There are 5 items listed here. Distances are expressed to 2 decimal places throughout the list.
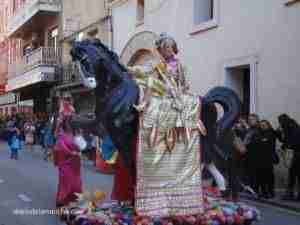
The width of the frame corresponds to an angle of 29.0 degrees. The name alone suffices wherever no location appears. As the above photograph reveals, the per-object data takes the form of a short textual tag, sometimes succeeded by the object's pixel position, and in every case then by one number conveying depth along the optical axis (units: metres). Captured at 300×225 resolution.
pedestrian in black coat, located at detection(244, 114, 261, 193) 12.12
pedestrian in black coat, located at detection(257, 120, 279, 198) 11.97
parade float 5.68
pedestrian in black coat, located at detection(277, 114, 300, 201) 11.31
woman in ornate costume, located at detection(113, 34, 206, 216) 5.73
